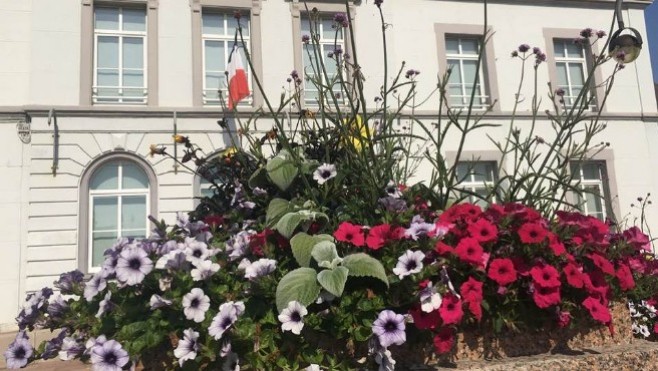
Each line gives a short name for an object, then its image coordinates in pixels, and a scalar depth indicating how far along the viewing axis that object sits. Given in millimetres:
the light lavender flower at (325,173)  2148
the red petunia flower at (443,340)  1662
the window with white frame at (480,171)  11567
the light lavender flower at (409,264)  1659
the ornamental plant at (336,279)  1590
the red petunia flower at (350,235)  1820
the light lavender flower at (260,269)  1687
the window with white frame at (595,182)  12386
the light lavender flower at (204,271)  1674
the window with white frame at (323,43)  10742
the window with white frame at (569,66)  13156
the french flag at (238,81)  9930
